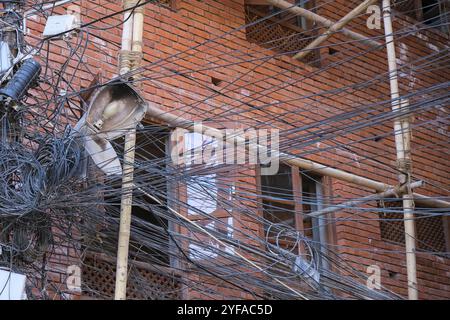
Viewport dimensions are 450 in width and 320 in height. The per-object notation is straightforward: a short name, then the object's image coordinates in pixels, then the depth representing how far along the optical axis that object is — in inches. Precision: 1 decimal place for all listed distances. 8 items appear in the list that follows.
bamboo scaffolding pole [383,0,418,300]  386.0
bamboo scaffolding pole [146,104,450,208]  348.2
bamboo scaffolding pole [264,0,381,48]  428.1
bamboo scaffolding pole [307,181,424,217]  395.2
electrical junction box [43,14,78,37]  320.8
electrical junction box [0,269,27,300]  295.7
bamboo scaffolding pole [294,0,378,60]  420.5
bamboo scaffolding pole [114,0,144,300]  301.6
